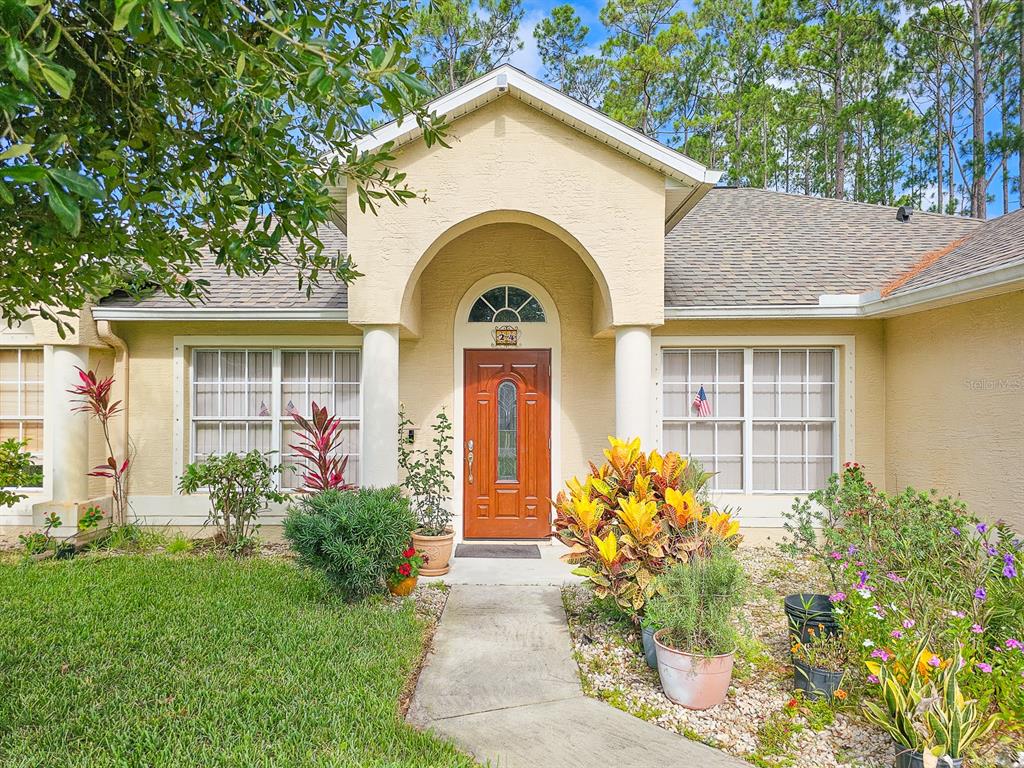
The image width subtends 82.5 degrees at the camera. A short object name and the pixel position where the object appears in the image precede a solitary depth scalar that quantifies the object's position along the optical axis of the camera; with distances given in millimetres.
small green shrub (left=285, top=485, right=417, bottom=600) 5398
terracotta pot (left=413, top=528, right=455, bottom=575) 6629
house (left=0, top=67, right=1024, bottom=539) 7672
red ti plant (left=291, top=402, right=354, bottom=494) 7105
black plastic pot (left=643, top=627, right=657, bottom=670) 4340
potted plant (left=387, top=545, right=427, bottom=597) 5859
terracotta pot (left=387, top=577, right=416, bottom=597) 5957
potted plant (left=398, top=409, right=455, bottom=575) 6672
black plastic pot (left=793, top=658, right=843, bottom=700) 3854
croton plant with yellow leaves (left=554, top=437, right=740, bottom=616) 4574
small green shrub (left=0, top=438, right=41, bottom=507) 7082
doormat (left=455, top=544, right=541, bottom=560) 7500
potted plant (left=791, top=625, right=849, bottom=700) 3863
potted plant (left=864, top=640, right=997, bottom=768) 2994
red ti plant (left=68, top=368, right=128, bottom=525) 7598
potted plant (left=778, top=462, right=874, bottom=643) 4266
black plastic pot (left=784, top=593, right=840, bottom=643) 4199
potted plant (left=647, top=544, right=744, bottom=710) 3844
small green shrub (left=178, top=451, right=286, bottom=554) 7379
